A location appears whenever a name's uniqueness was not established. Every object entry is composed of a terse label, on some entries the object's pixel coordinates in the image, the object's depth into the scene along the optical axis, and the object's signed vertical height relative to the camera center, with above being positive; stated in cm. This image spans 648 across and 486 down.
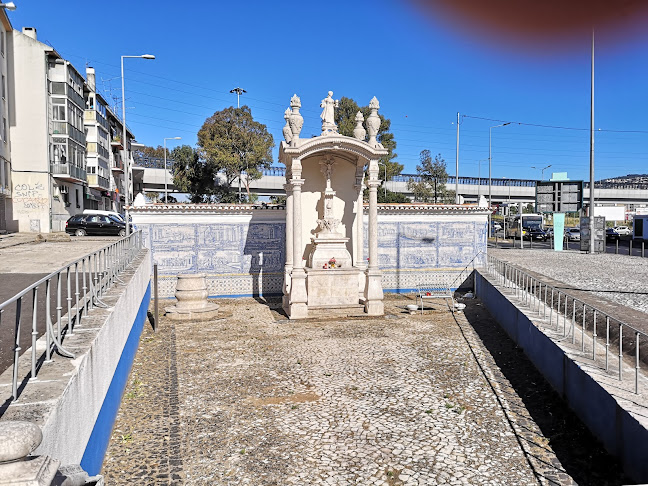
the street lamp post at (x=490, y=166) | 4448 +552
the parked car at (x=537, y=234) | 4334 -65
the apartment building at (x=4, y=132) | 2792 +572
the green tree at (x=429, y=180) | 4494 +437
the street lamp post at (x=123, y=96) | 2348 +655
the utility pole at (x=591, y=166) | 2336 +290
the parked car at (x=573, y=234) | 4375 -69
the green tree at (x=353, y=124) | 3412 +717
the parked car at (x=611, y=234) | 4328 -71
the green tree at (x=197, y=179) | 4069 +423
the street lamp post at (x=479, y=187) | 6053 +486
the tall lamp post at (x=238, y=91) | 4791 +1340
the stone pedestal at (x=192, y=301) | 1241 -183
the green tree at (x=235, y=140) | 3609 +650
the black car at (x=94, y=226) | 2748 +24
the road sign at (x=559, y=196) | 2528 +156
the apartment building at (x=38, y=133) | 3100 +630
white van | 2962 +103
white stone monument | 1267 +32
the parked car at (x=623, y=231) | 4862 -48
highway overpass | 5300 +486
